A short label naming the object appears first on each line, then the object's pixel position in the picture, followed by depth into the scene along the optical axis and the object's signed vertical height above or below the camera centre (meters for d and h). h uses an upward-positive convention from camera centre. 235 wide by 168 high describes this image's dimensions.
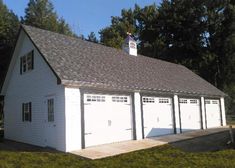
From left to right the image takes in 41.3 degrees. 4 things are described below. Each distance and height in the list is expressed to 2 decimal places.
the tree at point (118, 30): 43.73 +11.82
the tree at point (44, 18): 45.97 +14.32
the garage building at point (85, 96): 14.41 +0.62
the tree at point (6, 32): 30.92 +8.45
